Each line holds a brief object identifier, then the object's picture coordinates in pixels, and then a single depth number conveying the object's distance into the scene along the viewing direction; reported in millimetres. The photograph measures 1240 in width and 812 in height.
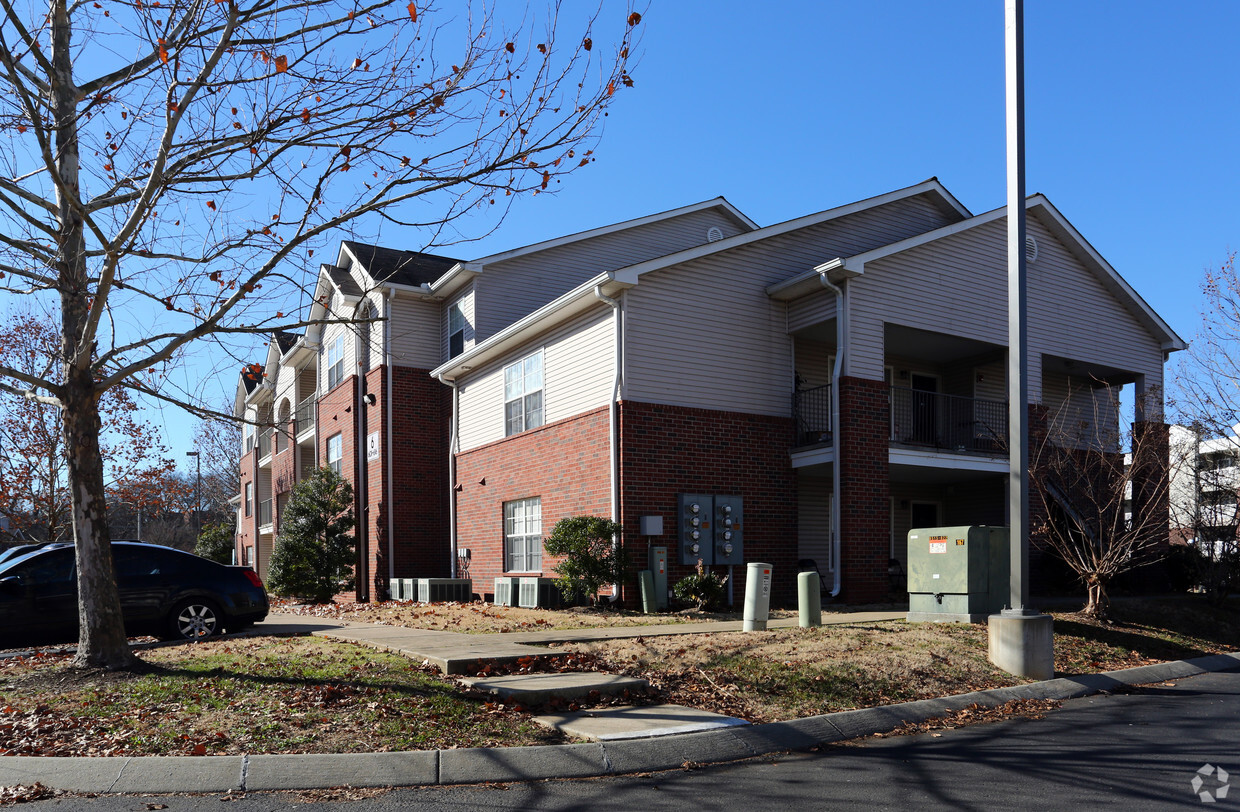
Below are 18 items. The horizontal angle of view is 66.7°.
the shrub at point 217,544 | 45906
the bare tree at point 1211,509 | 17766
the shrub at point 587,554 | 15672
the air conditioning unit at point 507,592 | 17853
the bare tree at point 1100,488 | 14359
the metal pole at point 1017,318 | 10398
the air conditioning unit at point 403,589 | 21125
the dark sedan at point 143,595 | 11930
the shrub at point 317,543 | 22828
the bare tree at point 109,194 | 9055
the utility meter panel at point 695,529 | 16578
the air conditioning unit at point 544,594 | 16969
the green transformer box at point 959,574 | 12852
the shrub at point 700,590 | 15773
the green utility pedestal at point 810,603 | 12427
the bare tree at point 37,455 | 23125
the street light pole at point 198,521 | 68638
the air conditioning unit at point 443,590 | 20406
